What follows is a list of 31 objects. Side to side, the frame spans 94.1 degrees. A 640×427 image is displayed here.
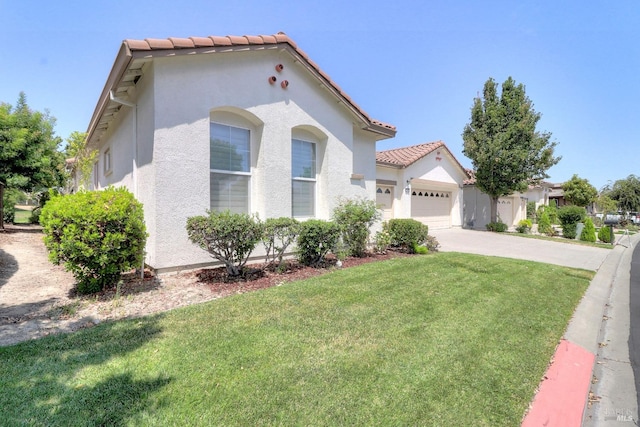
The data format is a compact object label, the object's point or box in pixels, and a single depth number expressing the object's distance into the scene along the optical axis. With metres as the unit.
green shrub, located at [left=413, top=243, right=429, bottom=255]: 10.13
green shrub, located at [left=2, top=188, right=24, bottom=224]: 18.53
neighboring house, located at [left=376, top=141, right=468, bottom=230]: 15.95
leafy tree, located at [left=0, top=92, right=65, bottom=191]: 14.39
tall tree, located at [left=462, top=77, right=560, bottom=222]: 18.72
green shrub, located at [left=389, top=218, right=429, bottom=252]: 10.19
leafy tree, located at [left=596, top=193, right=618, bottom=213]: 35.88
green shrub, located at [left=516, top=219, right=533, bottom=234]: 20.76
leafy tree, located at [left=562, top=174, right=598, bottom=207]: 28.31
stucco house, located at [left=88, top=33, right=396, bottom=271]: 6.49
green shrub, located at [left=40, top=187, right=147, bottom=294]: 5.05
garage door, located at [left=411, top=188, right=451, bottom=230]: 17.72
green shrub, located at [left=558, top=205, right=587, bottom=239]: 18.40
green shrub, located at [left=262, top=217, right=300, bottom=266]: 6.66
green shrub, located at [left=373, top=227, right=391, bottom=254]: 9.98
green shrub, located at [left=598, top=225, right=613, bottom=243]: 16.98
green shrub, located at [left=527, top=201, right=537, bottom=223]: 28.08
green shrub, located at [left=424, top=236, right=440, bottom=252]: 10.91
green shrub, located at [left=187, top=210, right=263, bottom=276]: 5.87
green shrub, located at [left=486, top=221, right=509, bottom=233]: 20.02
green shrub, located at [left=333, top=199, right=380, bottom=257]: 8.62
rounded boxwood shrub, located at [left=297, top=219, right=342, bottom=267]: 7.46
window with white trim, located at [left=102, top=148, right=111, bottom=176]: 10.97
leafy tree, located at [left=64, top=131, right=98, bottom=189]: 13.32
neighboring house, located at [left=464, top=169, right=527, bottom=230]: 22.30
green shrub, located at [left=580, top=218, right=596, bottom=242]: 17.36
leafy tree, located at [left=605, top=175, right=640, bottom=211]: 42.34
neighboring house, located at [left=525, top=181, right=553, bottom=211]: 28.41
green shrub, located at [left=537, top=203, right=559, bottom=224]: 24.47
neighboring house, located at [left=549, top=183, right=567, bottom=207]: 41.97
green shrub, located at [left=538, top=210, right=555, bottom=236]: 20.28
